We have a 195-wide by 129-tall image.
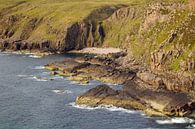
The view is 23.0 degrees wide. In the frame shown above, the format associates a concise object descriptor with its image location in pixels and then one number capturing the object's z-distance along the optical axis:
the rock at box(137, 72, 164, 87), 167.75
